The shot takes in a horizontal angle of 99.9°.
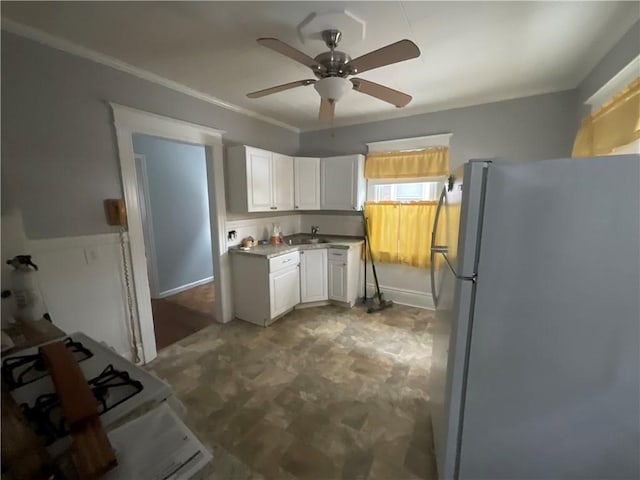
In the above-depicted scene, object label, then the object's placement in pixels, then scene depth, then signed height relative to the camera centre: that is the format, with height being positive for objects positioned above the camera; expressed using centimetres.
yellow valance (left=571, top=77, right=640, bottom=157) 161 +50
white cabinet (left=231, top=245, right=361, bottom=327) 306 -101
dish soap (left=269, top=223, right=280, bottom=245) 363 -51
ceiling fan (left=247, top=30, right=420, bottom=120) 148 +80
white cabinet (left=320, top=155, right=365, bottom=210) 360 +21
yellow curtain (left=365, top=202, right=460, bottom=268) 340 -43
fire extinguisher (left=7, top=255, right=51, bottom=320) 131 -45
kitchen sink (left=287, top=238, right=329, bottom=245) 371 -60
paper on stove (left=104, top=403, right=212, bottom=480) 60 -60
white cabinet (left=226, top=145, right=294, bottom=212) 305 +23
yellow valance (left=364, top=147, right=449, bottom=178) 323 +43
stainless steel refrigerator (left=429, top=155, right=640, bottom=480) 94 -47
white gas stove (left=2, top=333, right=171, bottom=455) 64 -56
